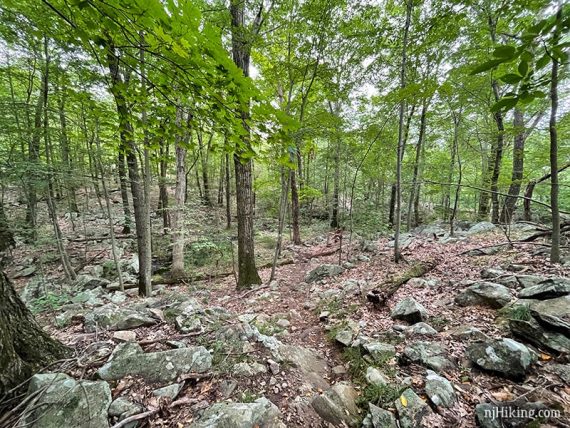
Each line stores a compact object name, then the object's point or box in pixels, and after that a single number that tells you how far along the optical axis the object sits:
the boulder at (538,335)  2.15
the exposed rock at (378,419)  1.79
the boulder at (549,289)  2.67
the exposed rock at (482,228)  7.63
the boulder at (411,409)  1.79
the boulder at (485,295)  3.03
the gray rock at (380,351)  2.51
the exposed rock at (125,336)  2.46
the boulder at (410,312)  3.18
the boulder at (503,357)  2.06
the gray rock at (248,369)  2.14
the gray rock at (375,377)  2.17
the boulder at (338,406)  1.89
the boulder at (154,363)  1.92
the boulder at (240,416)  1.58
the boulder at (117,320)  2.80
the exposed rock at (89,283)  6.37
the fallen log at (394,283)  3.81
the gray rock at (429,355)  2.32
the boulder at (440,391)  1.93
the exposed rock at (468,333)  2.54
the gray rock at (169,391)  1.78
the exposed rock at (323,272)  6.03
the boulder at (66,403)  1.46
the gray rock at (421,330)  2.85
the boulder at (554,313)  2.22
